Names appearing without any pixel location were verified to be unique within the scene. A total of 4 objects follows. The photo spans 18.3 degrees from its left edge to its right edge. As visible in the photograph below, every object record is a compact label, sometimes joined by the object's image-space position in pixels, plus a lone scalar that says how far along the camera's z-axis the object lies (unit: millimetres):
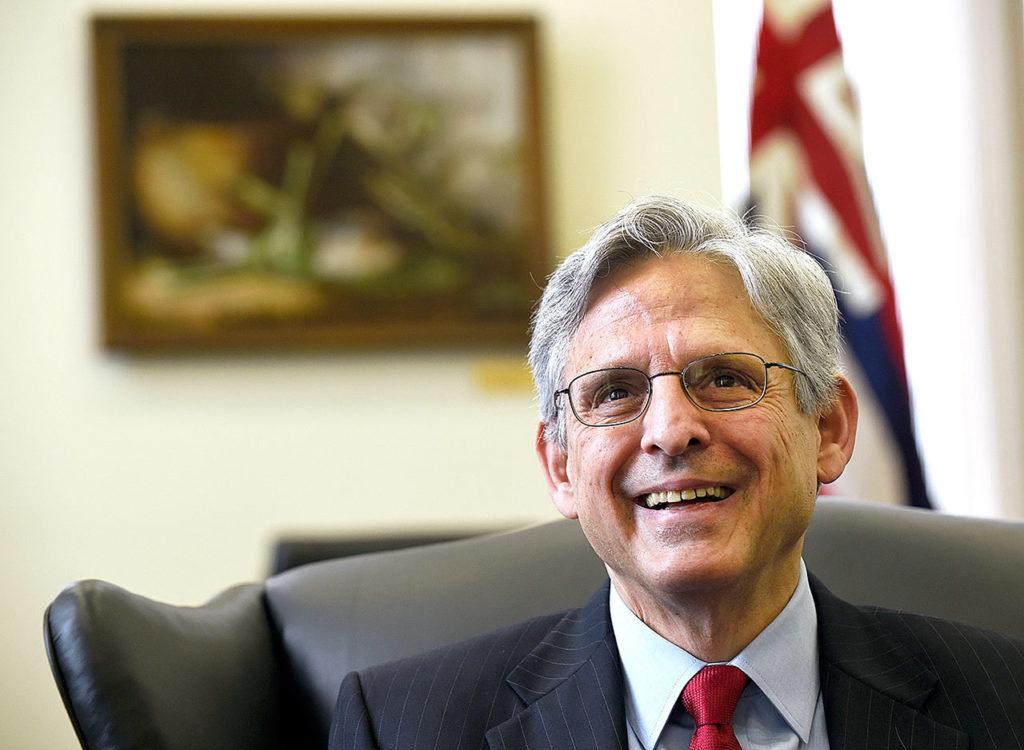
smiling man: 1759
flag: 2891
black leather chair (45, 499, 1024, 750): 1785
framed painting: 3189
